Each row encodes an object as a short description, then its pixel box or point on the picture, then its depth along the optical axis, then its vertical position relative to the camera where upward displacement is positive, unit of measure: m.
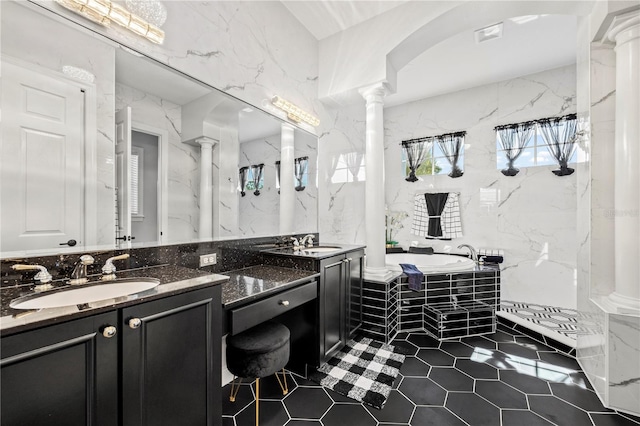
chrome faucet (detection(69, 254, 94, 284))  1.15 -0.25
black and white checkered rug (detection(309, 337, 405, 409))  1.81 -1.21
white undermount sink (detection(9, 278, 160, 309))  0.96 -0.32
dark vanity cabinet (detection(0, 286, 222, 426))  0.75 -0.52
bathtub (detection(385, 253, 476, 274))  2.92 -0.63
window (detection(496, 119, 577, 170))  3.63 +0.81
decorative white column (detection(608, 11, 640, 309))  1.67 +0.31
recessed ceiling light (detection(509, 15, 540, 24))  2.64 +1.92
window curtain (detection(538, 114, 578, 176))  3.48 +0.99
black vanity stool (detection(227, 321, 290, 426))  1.41 -0.74
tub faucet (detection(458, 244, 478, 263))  3.75 -0.56
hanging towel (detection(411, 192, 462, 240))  4.17 -0.04
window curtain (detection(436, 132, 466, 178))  4.18 +1.03
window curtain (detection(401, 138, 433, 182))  4.46 +1.03
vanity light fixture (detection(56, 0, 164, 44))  1.26 +0.99
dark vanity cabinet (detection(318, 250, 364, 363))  2.04 -0.72
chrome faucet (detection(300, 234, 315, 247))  2.62 -0.27
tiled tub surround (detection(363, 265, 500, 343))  2.55 -0.86
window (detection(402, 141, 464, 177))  4.27 +0.81
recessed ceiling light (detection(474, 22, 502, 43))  2.74 +1.90
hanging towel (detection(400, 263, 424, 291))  2.74 -0.67
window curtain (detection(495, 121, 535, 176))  3.74 +1.05
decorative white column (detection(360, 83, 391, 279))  2.71 +0.33
